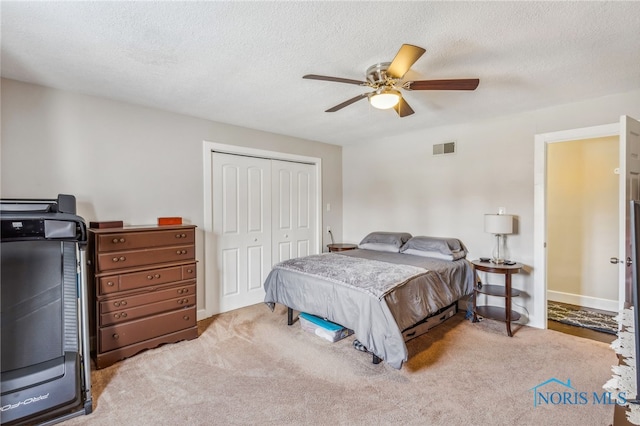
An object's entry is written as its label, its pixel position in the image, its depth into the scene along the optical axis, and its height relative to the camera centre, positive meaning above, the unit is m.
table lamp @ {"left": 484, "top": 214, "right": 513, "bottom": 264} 3.27 -0.18
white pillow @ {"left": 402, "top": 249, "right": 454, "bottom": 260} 3.55 -0.54
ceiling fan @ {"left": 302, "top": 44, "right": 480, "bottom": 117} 1.85 +0.88
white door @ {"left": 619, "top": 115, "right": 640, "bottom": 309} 2.29 +0.08
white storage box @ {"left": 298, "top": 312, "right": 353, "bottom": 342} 2.96 -1.18
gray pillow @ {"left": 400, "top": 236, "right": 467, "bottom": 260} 3.59 -0.47
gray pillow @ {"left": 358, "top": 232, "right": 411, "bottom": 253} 4.09 -0.43
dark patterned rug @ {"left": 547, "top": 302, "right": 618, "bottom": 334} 3.27 -1.27
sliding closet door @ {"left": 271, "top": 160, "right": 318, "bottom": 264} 4.44 +0.01
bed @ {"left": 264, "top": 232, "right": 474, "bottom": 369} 2.38 -0.71
